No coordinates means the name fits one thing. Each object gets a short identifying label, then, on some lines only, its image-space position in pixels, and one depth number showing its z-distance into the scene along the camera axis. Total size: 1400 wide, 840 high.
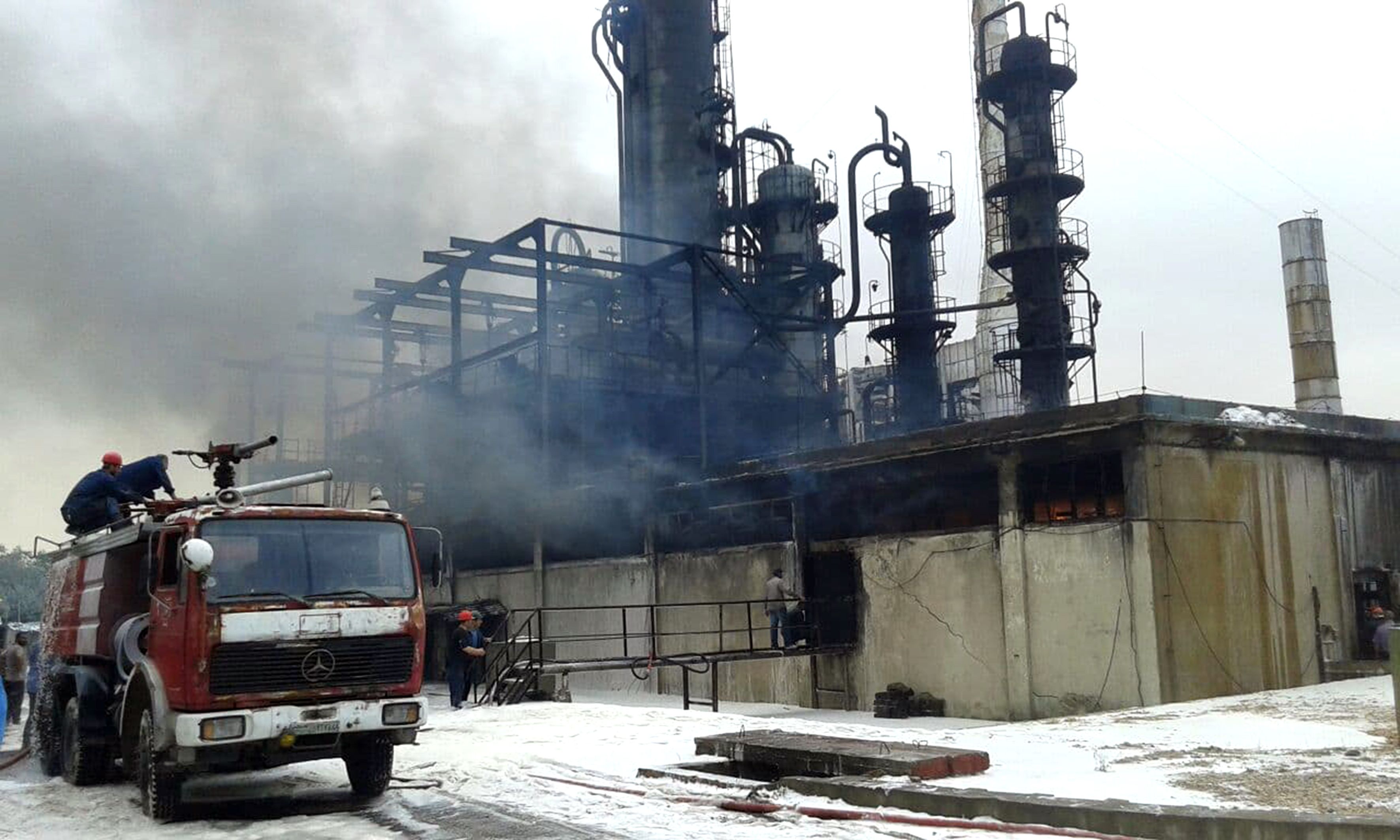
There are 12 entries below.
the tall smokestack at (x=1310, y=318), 36.22
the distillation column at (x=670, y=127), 36.00
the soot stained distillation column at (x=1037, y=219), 31.64
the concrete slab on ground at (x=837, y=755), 9.11
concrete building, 17.36
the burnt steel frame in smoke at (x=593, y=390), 29.38
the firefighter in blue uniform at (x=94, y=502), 11.88
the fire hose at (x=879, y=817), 7.43
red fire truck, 8.77
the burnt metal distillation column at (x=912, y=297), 36.47
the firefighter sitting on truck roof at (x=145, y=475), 12.03
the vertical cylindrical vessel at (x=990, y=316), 43.09
